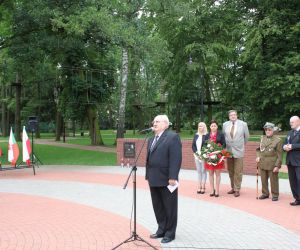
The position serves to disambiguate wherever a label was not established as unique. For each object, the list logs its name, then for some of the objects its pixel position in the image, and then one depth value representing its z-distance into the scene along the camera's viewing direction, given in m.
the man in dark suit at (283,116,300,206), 9.59
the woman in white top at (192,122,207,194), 11.09
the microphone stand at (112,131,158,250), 6.53
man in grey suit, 10.75
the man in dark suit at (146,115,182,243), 6.59
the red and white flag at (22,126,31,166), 15.71
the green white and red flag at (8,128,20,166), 15.57
